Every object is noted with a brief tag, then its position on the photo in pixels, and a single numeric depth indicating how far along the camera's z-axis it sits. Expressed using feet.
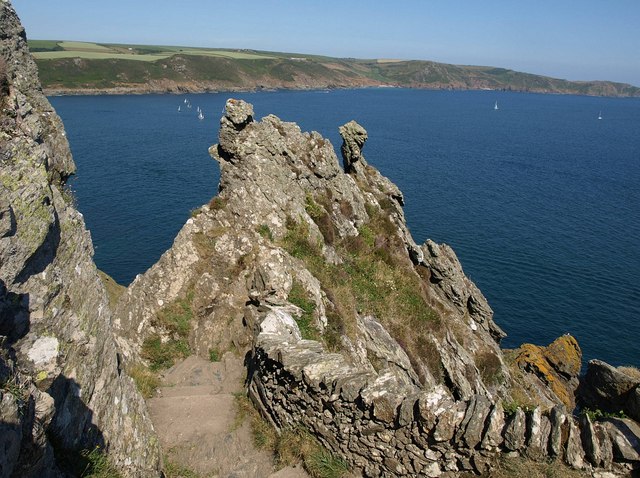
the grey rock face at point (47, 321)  22.09
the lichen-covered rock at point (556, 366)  102.92
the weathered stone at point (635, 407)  44.39
